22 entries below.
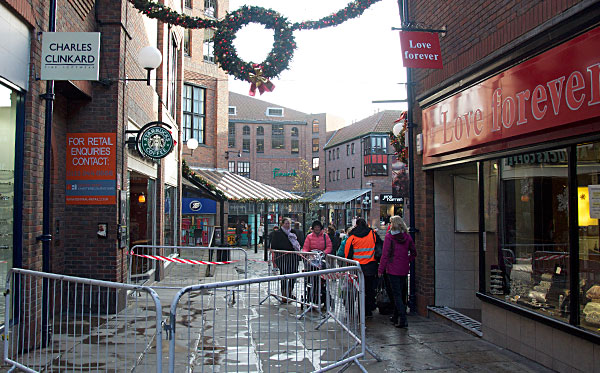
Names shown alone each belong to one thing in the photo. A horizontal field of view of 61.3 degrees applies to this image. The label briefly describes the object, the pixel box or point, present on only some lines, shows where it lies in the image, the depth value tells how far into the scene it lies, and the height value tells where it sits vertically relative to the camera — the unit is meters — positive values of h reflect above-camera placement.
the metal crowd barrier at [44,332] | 5.29 -1.43
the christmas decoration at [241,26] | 8.52 +3.07
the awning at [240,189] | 20.45 +0.99
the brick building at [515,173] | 5.20 +0.52
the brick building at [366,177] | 51.31 +3.64
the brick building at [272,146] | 68.00 +8.92
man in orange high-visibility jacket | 8.72 -0.68
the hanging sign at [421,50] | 7.86 +2.55
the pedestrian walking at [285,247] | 10.27 -0.76
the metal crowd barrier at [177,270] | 10.62 -1.53
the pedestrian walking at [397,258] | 7.80 -0.72
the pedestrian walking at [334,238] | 12.26 -0.69
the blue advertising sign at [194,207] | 21.44 +0.18
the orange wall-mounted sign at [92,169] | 8.53 +0.72
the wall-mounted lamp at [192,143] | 21.16 +2.84
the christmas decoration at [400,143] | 12.47 +1.77
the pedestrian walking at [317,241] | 10.45 -0.61
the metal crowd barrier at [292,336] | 5.62 -1.61
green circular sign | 9.84 +1.38
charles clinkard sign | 6.21 +1.95
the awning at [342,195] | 51.25 +1.79
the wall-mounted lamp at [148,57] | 8.85 +2.70
